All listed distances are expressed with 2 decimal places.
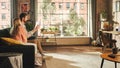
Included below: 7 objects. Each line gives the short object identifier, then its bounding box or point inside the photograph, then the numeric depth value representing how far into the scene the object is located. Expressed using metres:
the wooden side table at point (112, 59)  3.85
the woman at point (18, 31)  4.95
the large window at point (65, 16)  9.21
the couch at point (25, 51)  4.06
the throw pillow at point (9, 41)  4.40
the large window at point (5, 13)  9.11
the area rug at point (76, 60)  5.49
